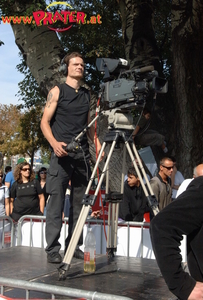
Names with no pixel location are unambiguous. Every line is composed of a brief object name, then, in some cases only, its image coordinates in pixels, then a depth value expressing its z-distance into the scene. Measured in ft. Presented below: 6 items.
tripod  10.90
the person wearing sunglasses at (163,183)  19.69
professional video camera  11.00
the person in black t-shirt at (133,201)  21.98
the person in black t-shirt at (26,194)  24.03
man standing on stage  12.73
